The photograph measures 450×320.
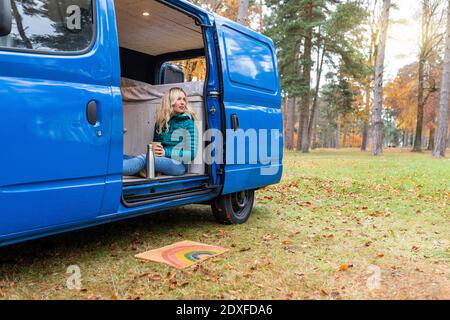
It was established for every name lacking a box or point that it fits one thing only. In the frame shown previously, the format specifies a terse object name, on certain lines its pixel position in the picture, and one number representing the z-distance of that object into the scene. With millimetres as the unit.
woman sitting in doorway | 4664
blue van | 2689
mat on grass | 3685
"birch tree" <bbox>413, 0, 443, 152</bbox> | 27266
